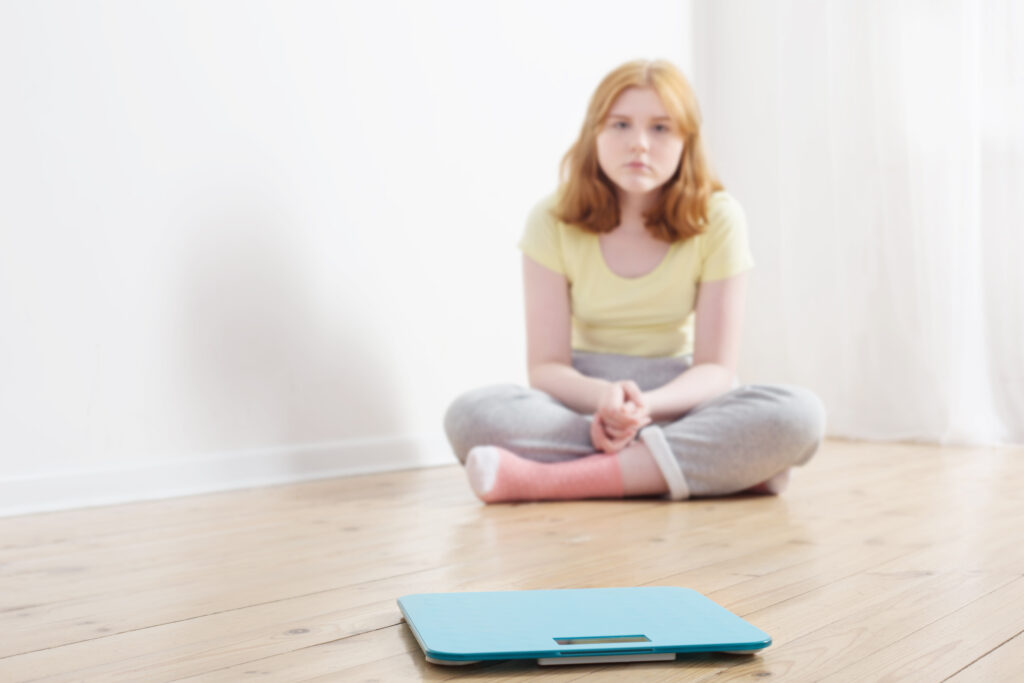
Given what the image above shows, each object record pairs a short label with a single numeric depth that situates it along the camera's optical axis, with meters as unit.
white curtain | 2.04
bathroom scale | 0.73
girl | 1.52
